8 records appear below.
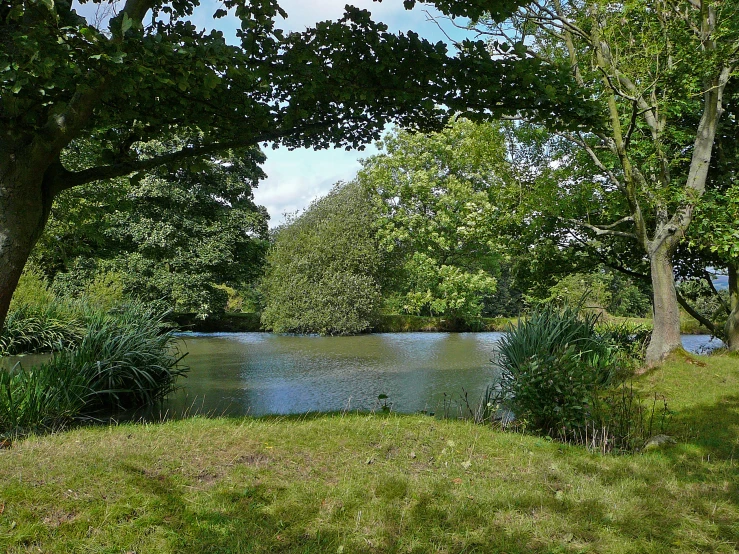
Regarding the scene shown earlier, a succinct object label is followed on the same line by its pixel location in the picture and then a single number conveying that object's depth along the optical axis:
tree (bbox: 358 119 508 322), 24.73
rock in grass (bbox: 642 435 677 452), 5.18
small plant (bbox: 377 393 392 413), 6.68
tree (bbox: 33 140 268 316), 19.94
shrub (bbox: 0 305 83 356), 11.85
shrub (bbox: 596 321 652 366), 9.87
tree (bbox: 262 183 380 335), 23.47
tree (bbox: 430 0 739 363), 9.38
